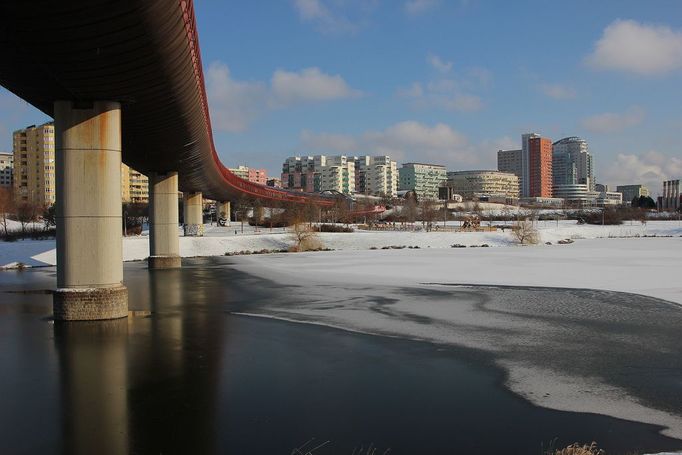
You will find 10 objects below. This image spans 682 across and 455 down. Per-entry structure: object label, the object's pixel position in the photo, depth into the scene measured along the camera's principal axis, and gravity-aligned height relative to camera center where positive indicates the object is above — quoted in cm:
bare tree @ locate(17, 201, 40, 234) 9375 +204
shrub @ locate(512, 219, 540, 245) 6819 -147
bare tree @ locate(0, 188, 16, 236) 10553 +417
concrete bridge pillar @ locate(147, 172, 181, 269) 4406 +39
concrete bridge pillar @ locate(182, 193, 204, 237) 6980 +110
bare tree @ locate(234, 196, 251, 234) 10536 +283
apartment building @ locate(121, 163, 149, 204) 19251 +1269
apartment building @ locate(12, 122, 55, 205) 16662 +1787
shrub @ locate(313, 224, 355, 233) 8071 -80
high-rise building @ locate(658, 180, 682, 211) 18402 +392
